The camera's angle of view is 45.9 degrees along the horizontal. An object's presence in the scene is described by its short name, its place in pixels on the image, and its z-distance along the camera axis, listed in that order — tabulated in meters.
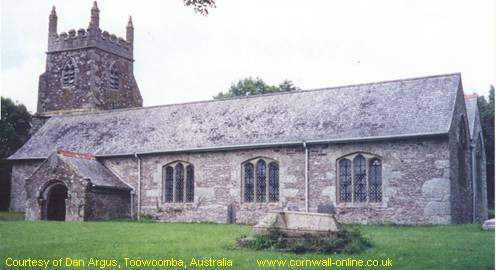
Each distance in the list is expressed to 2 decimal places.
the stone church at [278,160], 24.03
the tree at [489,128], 41.38
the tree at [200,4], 12.59
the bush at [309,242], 13.93
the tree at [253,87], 51.85
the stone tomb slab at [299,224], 14.56
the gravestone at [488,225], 18.55
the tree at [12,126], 40.25
